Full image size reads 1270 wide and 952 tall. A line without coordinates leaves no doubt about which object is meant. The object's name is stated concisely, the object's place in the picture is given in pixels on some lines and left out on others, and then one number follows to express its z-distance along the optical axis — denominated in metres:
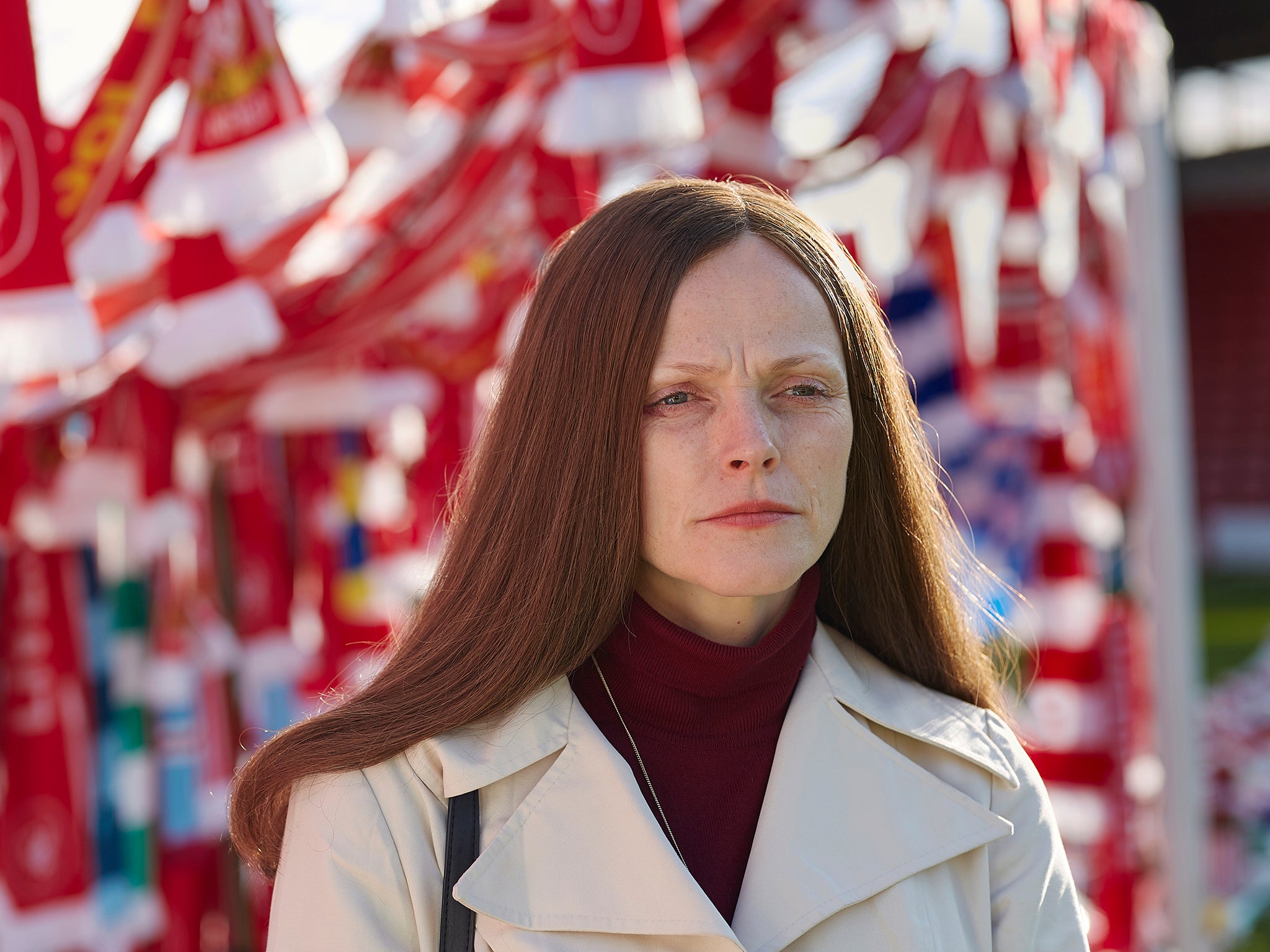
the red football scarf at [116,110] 2.87
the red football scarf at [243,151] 2.78
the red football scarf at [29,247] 2.65
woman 2.44
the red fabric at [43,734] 3.11
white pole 4.43
